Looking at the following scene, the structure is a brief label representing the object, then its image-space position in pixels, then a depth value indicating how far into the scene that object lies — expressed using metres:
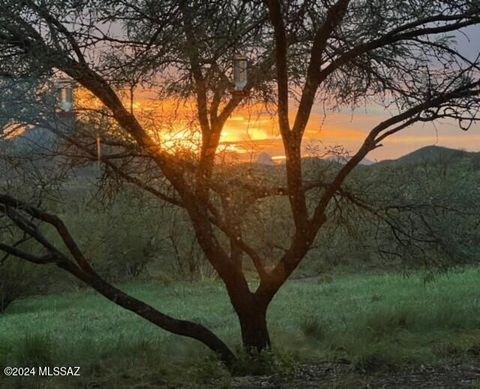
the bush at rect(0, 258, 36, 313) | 23.59
